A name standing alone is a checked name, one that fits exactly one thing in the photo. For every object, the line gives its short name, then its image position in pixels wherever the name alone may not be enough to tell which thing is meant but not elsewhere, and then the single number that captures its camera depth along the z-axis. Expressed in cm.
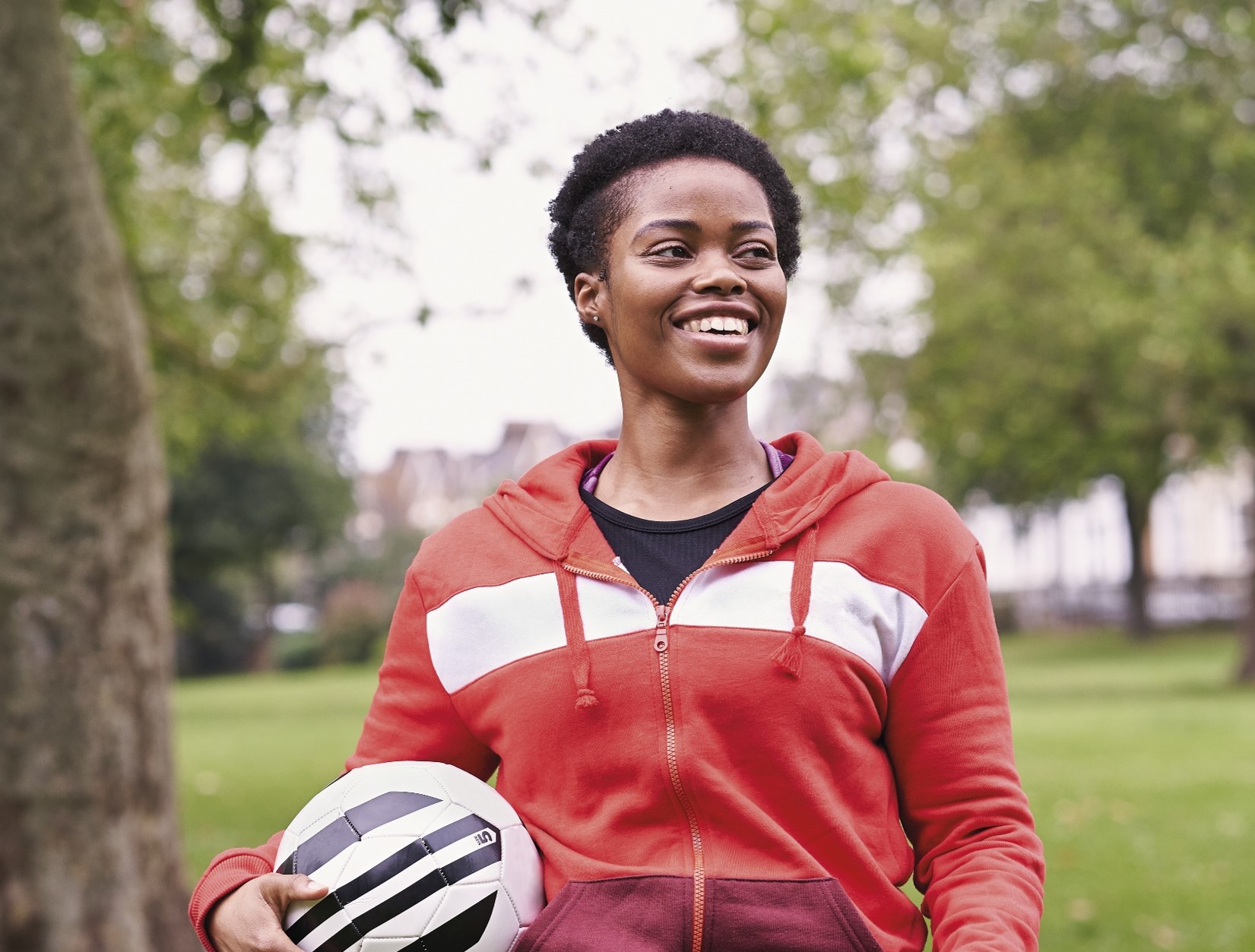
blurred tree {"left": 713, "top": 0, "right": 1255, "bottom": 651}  2022
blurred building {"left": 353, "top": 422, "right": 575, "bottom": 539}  8475
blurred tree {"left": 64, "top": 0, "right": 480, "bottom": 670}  730
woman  221
